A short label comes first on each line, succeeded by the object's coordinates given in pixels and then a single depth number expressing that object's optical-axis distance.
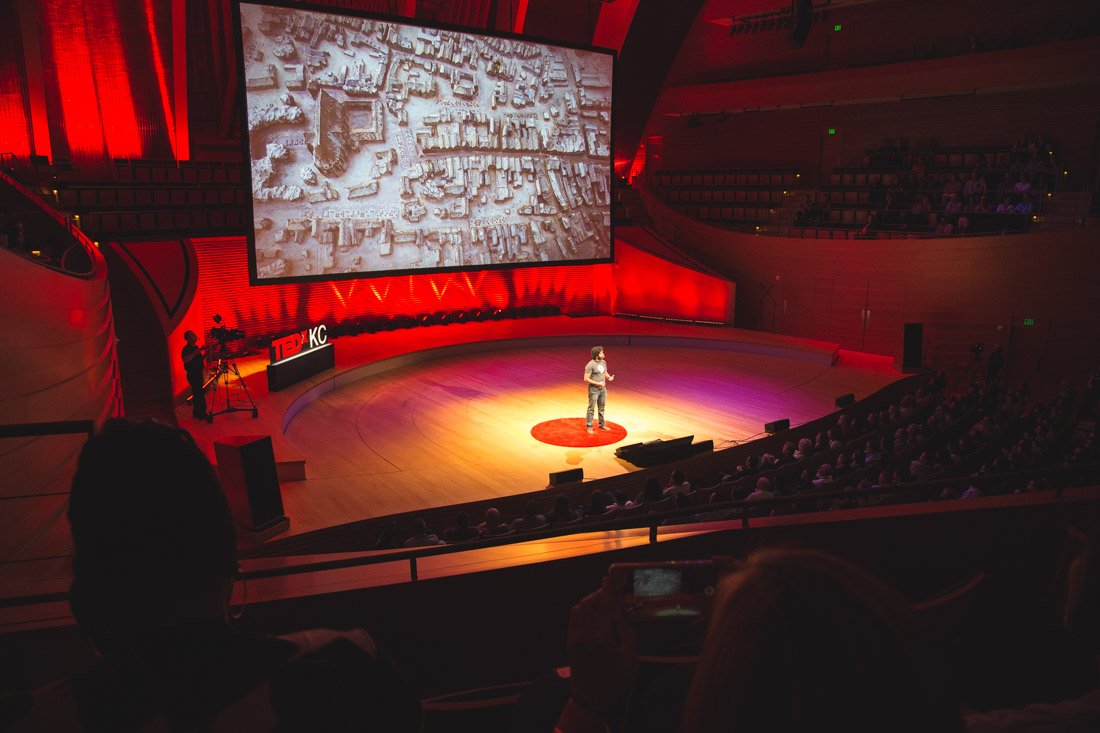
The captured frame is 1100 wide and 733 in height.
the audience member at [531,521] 6.40
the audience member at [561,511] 6.59
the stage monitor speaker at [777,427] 9.89
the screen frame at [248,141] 10.59
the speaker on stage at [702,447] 9.34
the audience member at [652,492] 7.07
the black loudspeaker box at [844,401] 11.07
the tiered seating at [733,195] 19.12
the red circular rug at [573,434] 10.04
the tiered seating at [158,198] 12.49
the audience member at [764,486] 6.52
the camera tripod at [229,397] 10.07
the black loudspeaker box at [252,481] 6.39
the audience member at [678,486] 7.38
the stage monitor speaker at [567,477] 8.11
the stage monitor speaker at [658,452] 8.98
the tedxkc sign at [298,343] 11.52
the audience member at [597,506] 6.90
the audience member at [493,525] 6.20
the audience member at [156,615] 1.21
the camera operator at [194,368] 9.44
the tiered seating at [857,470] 6.69
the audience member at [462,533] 6.08
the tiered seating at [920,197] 14.74
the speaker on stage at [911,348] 13.68
